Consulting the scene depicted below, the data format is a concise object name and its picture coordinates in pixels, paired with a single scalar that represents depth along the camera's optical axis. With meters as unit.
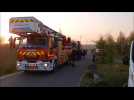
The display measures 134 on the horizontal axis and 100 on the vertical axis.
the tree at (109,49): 12.48
